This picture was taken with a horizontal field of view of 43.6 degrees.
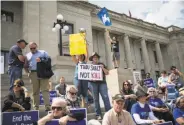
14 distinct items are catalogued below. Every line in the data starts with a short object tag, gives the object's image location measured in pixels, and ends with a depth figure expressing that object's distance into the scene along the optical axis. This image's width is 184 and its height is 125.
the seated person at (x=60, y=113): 3.71
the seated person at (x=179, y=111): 5.39
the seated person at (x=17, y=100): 4.97
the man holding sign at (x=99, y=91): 6.40
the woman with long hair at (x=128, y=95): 6.29
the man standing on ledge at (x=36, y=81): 6.35
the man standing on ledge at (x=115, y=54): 11.87
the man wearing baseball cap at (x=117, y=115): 4.40
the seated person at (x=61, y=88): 8.61
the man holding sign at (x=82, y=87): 6.77
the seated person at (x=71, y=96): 5.34
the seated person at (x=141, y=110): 5.05
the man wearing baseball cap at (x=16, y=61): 6.68
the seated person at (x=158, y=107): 6.04
